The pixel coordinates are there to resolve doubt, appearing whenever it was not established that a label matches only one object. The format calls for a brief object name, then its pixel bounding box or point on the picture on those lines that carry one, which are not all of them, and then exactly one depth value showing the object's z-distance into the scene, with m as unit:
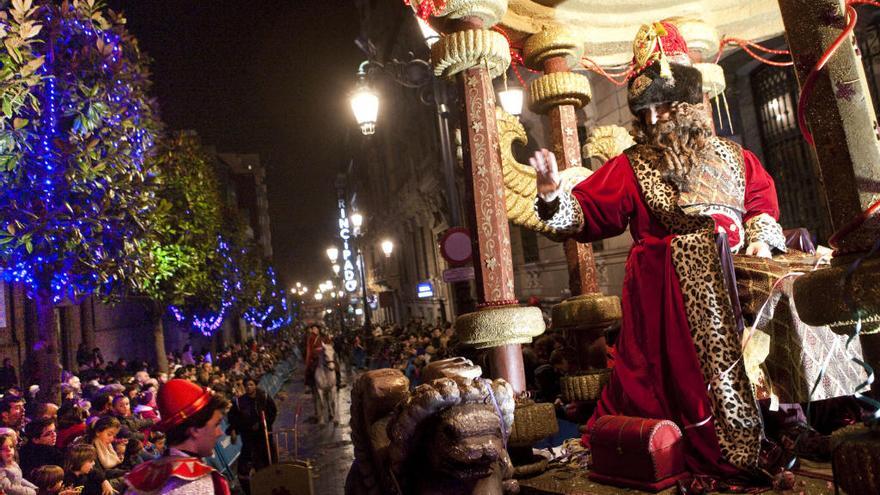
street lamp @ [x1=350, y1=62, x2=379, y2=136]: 11.71
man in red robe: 3.58
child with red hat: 3.19
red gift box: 3.37
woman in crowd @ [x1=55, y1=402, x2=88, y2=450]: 7.53
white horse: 15.75
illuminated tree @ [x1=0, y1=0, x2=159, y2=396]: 7.74
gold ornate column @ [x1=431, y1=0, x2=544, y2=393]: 4.59
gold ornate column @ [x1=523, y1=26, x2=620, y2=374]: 5.88
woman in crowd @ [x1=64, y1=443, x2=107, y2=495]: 6.31
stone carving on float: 2.53
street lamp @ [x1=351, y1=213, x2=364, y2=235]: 28.64
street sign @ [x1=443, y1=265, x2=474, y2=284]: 10.06
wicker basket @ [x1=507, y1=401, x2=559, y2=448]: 4.11
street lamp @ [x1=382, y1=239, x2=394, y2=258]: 25.88
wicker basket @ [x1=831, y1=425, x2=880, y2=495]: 2.15
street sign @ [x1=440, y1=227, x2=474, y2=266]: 10.38
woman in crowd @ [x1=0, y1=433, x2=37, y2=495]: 5.61
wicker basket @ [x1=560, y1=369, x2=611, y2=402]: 5.50
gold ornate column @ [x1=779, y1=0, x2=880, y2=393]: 2.28
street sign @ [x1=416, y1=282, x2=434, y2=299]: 32.34
